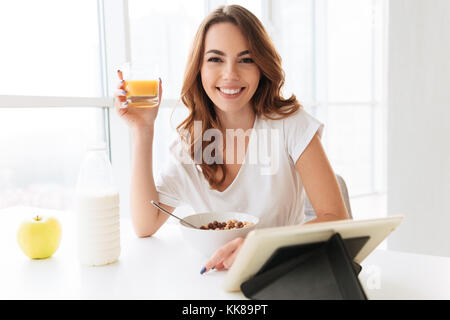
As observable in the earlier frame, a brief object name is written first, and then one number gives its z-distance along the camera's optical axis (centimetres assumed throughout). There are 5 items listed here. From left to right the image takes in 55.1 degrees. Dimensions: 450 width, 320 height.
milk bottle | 95
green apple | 102
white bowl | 96
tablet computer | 69
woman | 132
